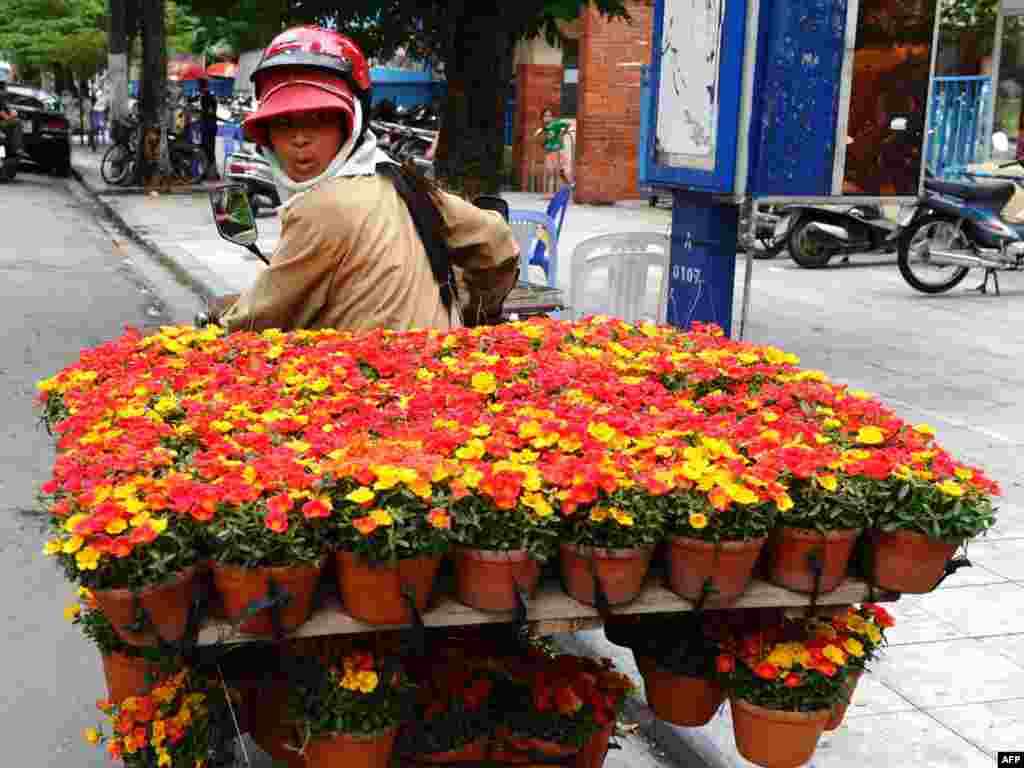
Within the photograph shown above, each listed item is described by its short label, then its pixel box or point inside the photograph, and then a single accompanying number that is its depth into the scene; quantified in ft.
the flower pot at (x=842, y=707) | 9.50
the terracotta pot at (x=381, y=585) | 7.81
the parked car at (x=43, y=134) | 80.69
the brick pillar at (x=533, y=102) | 74.90
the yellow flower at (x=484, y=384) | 10.23
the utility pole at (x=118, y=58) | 75.92
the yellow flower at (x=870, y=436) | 9.14
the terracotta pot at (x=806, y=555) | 8.41
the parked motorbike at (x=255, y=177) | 60.18
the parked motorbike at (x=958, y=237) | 38.29
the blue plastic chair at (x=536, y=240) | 25.72
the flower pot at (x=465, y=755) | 9.32
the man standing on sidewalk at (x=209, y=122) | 80.28
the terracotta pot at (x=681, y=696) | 9.71
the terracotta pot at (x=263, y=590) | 7.64
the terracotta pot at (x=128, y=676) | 9.80
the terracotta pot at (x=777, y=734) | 9.14
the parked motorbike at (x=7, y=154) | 72.13
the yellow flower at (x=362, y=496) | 7.62
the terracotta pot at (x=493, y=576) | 7.92
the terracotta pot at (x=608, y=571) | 8.06
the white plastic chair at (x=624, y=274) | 23.18
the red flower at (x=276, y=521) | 7.47
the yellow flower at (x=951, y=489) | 8.35
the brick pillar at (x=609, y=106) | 66.18
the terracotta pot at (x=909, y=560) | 8.50
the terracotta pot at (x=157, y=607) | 7.47
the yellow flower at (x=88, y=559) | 7.22
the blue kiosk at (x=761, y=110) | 20.27
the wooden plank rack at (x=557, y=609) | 8.07
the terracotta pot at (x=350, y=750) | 8.81
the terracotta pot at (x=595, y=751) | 9.94
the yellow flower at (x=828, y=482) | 8.30
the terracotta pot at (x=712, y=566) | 8.20
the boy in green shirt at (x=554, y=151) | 68.90
